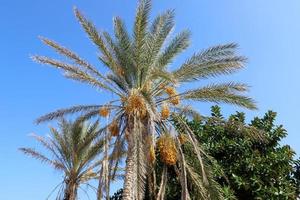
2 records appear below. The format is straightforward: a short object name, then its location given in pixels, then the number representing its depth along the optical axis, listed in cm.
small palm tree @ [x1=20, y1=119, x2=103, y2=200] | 1114
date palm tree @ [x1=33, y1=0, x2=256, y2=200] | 796
